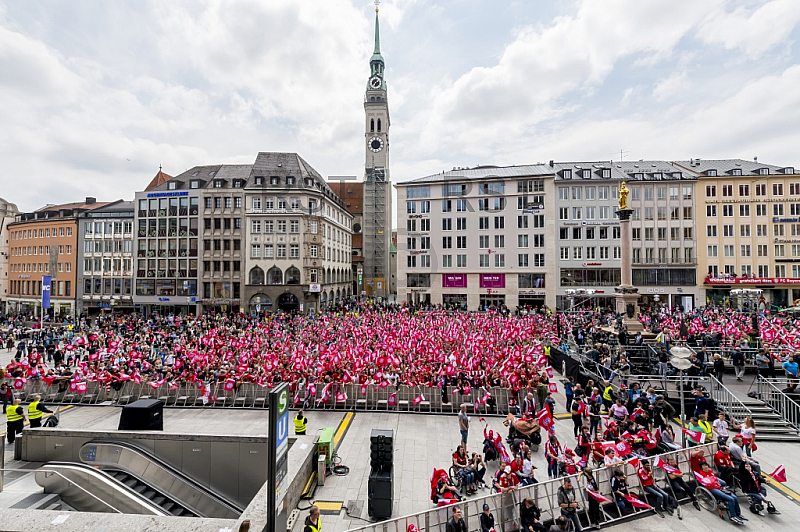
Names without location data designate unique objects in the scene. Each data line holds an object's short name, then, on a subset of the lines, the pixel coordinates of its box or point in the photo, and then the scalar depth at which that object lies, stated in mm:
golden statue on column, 26962
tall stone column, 26183
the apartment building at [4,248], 70625
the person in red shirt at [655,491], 9250
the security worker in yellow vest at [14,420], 13367
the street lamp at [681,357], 11180
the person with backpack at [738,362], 19219
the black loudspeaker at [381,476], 9227
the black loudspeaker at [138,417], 12414
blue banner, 41250
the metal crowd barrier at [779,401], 14195
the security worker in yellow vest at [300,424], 13336
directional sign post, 6410
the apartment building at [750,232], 53719
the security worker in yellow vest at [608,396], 15242
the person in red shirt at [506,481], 9186
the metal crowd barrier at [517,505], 7720
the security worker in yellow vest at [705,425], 11308
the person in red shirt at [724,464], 9742
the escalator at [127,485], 10180
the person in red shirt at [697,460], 9711
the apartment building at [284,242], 54656
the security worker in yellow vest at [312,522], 7555
